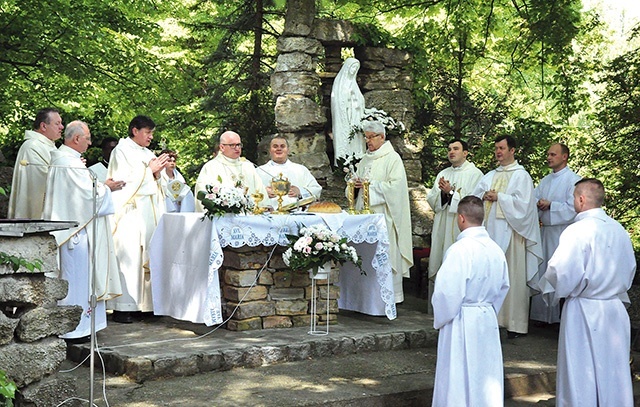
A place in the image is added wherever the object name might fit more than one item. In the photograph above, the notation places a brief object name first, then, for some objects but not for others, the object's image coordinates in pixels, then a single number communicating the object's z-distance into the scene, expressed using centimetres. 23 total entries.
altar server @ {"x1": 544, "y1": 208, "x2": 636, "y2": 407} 635
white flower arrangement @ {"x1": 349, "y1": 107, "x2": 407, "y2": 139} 1181
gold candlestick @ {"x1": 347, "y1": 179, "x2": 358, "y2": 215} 924
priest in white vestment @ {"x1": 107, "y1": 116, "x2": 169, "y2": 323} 895
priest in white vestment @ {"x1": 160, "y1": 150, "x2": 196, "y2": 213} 958
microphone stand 542
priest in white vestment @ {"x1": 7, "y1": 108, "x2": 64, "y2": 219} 823
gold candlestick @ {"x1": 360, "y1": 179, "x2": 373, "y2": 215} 932
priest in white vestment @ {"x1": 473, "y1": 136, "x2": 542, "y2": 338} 930
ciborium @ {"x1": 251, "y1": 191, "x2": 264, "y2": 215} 848
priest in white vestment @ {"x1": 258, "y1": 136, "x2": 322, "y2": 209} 1009
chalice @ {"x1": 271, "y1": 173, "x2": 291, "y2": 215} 876
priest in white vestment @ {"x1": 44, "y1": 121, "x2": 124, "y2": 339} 786
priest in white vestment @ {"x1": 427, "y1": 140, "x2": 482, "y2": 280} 1005
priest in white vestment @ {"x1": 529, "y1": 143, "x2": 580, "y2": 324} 958
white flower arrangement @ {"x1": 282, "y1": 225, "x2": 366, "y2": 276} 790
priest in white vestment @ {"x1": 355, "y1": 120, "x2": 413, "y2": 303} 984
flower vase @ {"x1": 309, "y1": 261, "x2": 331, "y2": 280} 809
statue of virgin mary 1198
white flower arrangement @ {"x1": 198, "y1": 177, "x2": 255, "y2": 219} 795
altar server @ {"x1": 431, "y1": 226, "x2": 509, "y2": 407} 588
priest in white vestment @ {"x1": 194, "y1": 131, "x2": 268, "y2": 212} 942
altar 800
